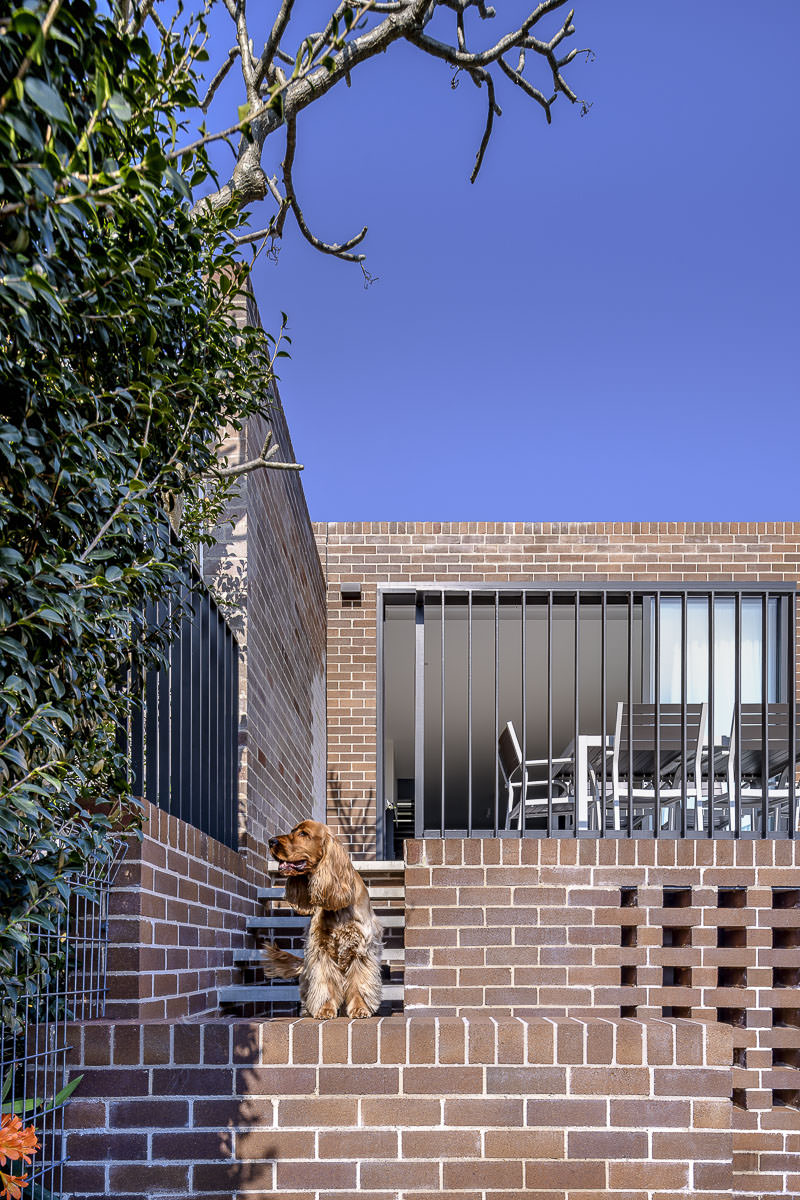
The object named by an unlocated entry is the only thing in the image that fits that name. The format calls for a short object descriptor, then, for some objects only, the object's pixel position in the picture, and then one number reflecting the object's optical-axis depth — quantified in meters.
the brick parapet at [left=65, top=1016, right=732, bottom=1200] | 2.58
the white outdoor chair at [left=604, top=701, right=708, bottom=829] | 5.14
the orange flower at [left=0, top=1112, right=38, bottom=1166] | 1.61
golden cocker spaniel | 3.30
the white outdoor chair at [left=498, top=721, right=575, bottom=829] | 6.70
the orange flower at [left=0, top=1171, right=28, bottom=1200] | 1.63
